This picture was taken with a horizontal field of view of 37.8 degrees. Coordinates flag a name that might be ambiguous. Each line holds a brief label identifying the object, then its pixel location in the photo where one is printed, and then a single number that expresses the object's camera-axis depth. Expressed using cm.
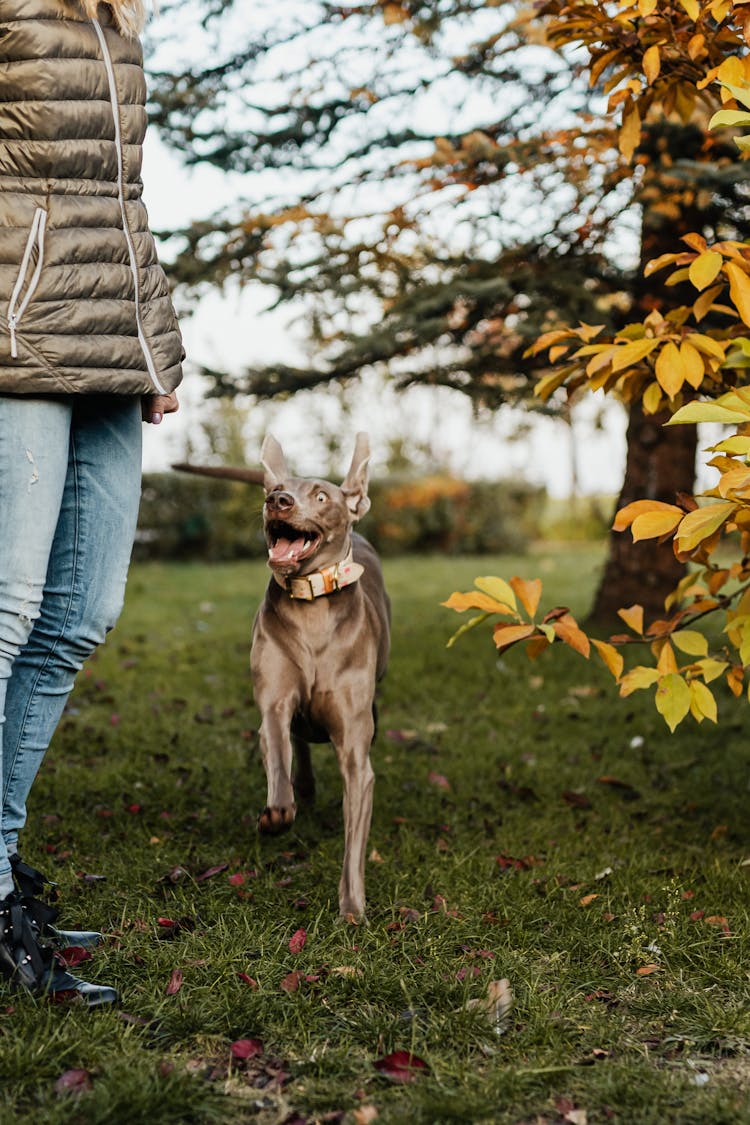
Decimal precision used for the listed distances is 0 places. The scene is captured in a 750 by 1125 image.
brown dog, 321
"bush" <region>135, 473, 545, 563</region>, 1507
